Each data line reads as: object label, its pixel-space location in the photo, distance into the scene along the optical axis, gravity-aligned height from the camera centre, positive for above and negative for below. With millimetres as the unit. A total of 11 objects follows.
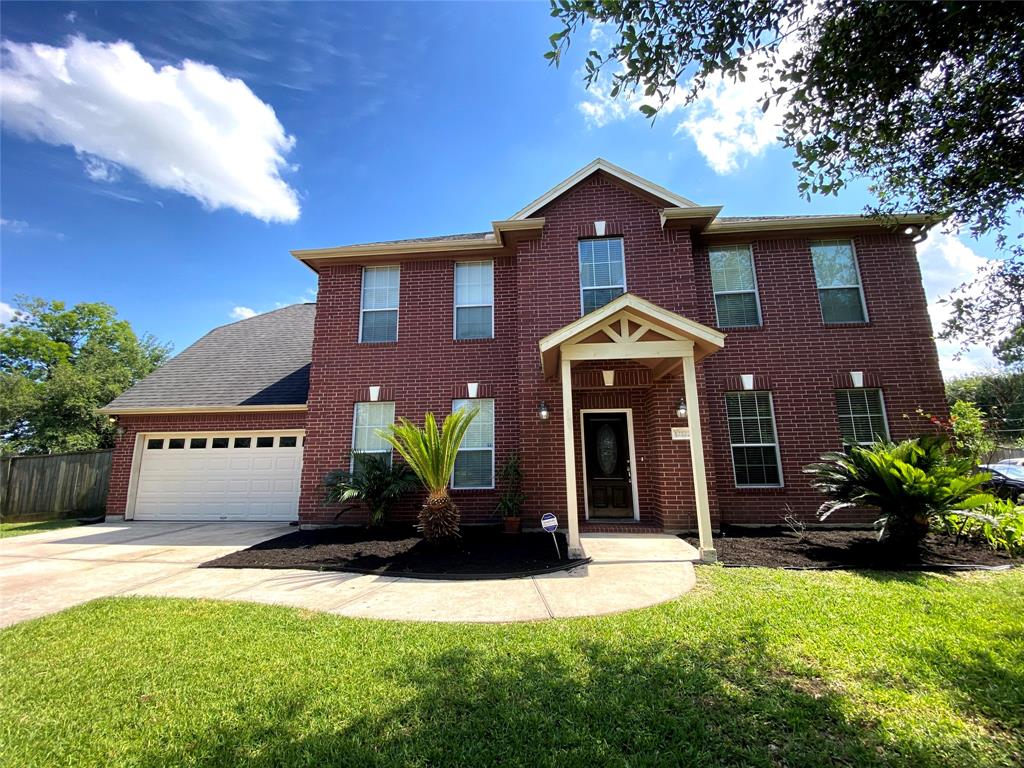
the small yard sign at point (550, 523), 5546 -884
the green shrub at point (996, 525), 5684 -1080
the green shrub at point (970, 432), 7398 +293
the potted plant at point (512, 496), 7516 -708
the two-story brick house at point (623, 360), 7961 +2013
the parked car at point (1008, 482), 10703 -905
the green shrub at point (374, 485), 7865 -468
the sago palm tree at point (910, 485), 5457 -484
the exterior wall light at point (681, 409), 7613 +807
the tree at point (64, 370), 18359 +5057
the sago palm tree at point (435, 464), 6785 -81
